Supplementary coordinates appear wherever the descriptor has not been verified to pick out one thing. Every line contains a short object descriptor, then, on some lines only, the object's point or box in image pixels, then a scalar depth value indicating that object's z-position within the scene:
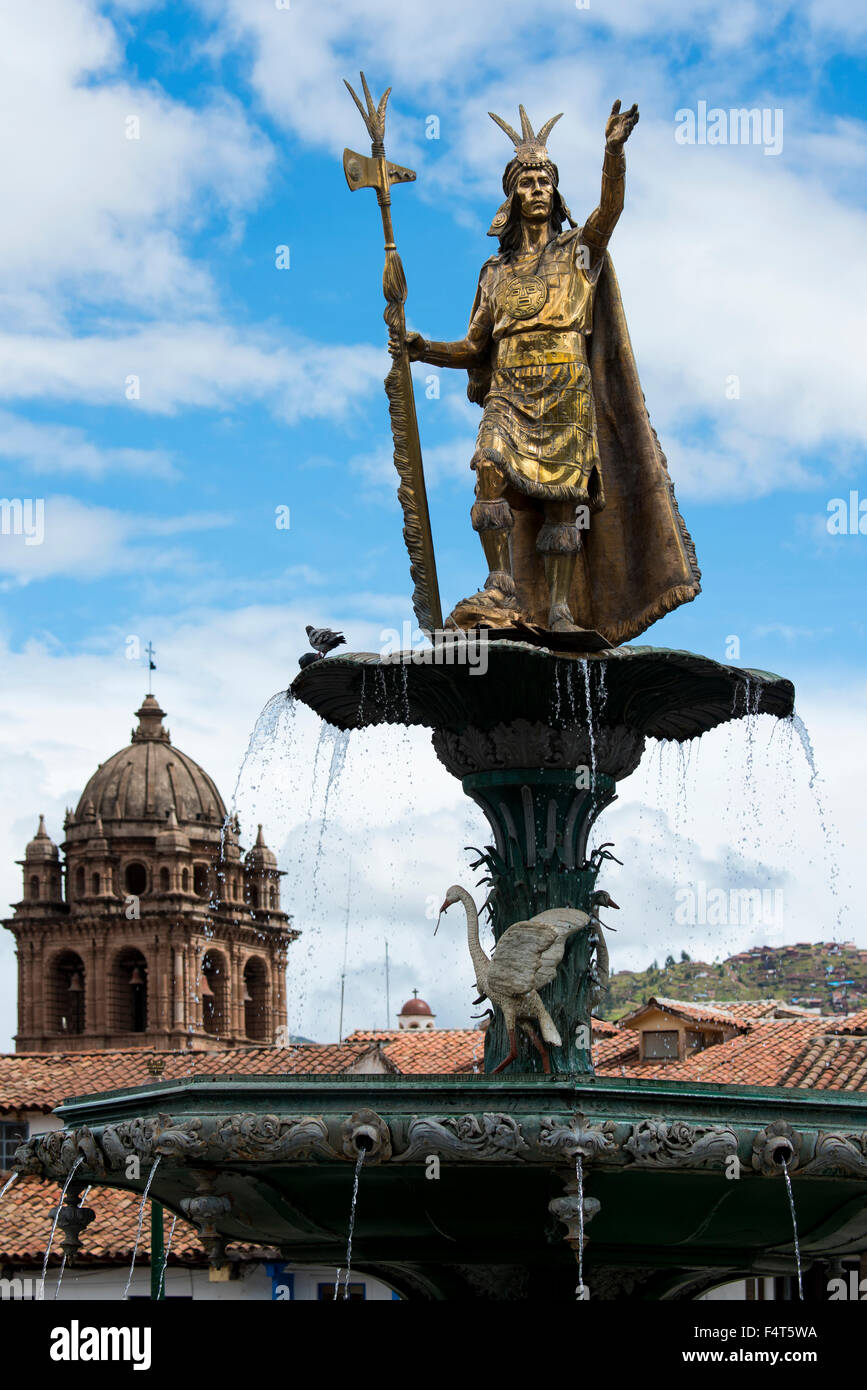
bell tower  113.25
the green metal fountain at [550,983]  9.21
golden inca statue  12.02
